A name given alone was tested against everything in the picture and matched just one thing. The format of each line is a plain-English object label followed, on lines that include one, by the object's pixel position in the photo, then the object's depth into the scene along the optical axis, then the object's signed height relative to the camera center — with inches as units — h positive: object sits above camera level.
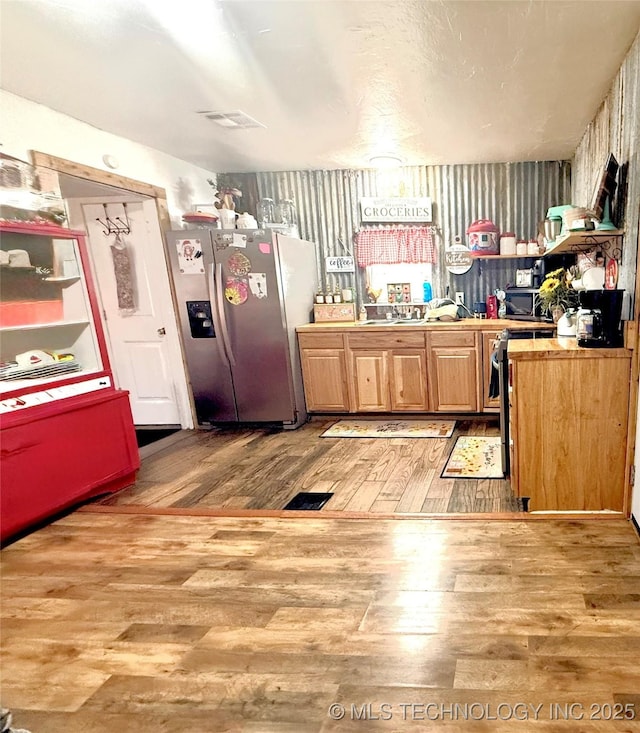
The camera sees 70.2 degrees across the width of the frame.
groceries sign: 182.9 +25.5
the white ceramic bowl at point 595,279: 112.0 -5.7
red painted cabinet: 98.3 -19.6
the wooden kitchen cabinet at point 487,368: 158.9 -35.6
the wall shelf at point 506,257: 173.2 +2.4
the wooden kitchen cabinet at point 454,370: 161.6 -35.9
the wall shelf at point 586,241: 97.4 +3.7
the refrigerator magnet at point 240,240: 157.8 +16.5
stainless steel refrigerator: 159.3 -11.6
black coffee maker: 87.5 -12.4
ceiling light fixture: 163.3 +41.5
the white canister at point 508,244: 174.1 +7.4
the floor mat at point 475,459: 118.0 -53.1
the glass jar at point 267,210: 188.7 +30.7
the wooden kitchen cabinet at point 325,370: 172.7 -33.8
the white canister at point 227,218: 166.9 +25.7
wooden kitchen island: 88.8 -32.9
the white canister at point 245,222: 167.2 +23.8
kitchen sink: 168.1 -18.5
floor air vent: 104.7 -51.0
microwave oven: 163.0 -15.3
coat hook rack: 162.7 +26.5
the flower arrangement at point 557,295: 121.5 -9.8
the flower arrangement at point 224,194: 171.9 +36.4
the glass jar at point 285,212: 188.7 +29.5
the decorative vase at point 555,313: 141.3 -17.5
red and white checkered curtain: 186.5 +11.3
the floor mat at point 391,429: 155.6 -54.2
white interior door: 162.6 -6.6
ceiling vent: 119.0 +45.0
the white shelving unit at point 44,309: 103.9 -0.6
